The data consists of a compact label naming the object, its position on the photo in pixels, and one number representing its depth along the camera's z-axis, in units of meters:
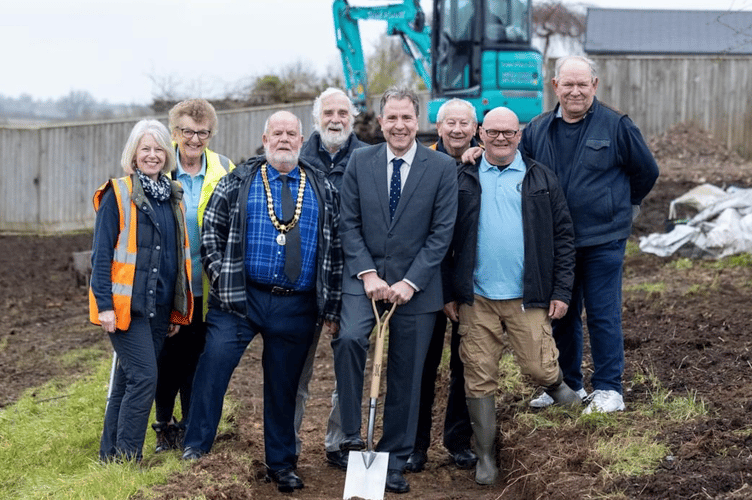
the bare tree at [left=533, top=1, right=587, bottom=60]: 41.88
